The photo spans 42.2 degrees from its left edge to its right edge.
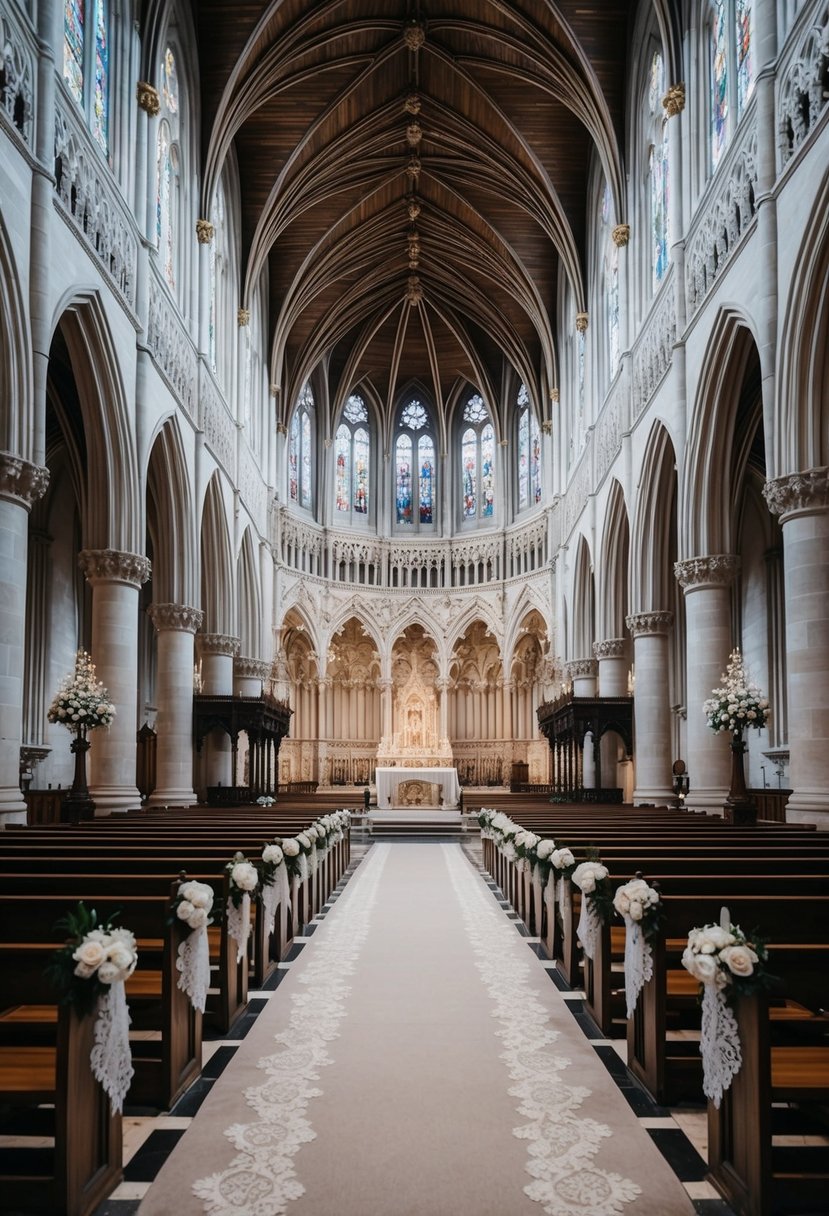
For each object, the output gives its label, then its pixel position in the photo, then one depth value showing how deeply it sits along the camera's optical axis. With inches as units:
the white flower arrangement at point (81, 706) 622.8
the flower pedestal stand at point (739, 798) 590.9
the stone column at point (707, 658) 719.1
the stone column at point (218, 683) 1078.4
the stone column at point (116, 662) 699.4
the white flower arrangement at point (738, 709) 597.6
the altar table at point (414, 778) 1461.6
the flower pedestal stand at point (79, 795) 626.8
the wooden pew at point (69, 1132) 173.9
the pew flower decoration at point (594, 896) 291.6
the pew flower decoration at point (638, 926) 240.5
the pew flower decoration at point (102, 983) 179.0
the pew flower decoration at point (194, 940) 240.8
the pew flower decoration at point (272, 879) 353.1
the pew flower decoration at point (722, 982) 185.0
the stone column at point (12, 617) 492.7
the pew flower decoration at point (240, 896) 295.6
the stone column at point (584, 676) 1288.1
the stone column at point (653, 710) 898.1
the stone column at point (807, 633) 521.3
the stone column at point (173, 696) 907.4
